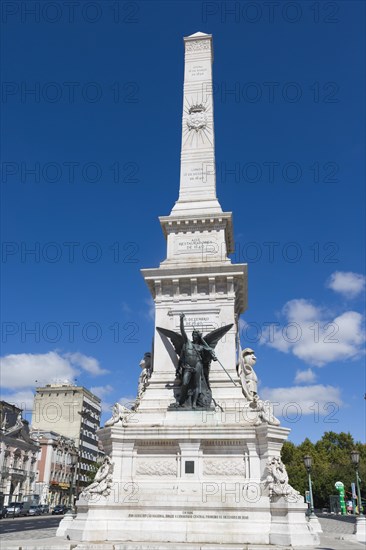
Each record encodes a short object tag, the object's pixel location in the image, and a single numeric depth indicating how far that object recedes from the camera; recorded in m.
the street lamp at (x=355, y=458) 23.66
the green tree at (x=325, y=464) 59.00
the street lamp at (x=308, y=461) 26.34
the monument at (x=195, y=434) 14.95
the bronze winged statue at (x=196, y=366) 17.80
